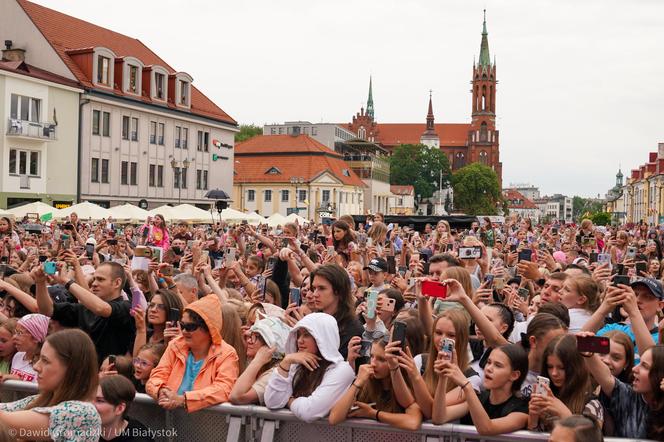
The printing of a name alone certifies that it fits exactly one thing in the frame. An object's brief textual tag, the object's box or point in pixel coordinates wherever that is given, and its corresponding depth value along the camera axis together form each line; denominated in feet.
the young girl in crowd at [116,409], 14.32
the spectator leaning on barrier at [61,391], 12.37
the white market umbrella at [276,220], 114.40
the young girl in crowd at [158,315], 18.98
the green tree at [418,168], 429.38
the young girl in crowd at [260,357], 15.46
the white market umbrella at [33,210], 88.12
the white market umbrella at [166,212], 97.73
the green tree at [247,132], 357.67
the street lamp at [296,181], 258.06
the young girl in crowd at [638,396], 13.64
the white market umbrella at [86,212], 88.48
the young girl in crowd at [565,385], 13.47
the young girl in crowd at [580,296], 20.26
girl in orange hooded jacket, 16.06
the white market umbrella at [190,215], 99.71
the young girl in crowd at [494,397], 13.55
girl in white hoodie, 14.74
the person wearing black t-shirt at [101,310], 19.63
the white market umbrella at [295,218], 98.21
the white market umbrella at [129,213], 94.07
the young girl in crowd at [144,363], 17.53
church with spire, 517.14
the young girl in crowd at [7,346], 19.01
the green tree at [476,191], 402.52
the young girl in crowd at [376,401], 14.12
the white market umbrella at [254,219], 113.70
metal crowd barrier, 13.96
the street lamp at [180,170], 163.22
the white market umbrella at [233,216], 107.83
